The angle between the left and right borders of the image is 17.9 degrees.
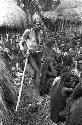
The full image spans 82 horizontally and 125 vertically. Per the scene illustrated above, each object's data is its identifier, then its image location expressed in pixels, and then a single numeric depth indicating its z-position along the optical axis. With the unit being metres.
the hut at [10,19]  13.71
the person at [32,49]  6.30
